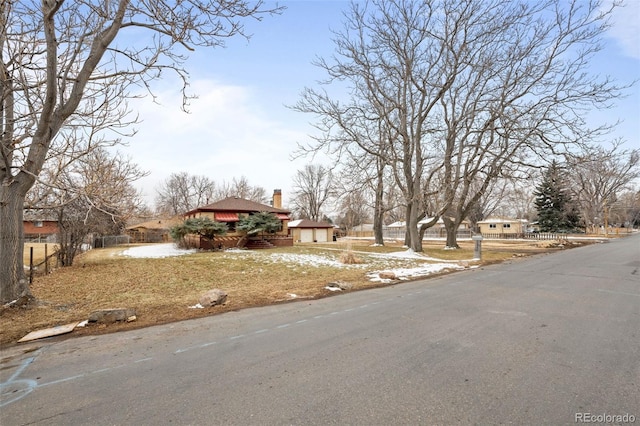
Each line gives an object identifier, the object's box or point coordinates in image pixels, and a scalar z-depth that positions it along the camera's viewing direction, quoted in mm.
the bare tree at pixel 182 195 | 63356
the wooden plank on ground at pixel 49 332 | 4863
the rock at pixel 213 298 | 6867
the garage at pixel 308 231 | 41250
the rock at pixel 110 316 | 5621
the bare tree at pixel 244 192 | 64375
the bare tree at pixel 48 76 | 6215
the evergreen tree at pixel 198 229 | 20031
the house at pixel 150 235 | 39750
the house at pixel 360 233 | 61838
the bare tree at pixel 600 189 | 47481
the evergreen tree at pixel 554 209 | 45594
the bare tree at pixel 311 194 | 60969
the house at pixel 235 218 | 21906
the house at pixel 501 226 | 53125
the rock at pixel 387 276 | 10505
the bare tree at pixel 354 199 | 21922
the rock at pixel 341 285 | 8821
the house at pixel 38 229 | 43906
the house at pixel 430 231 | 56031
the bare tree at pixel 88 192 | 8438
